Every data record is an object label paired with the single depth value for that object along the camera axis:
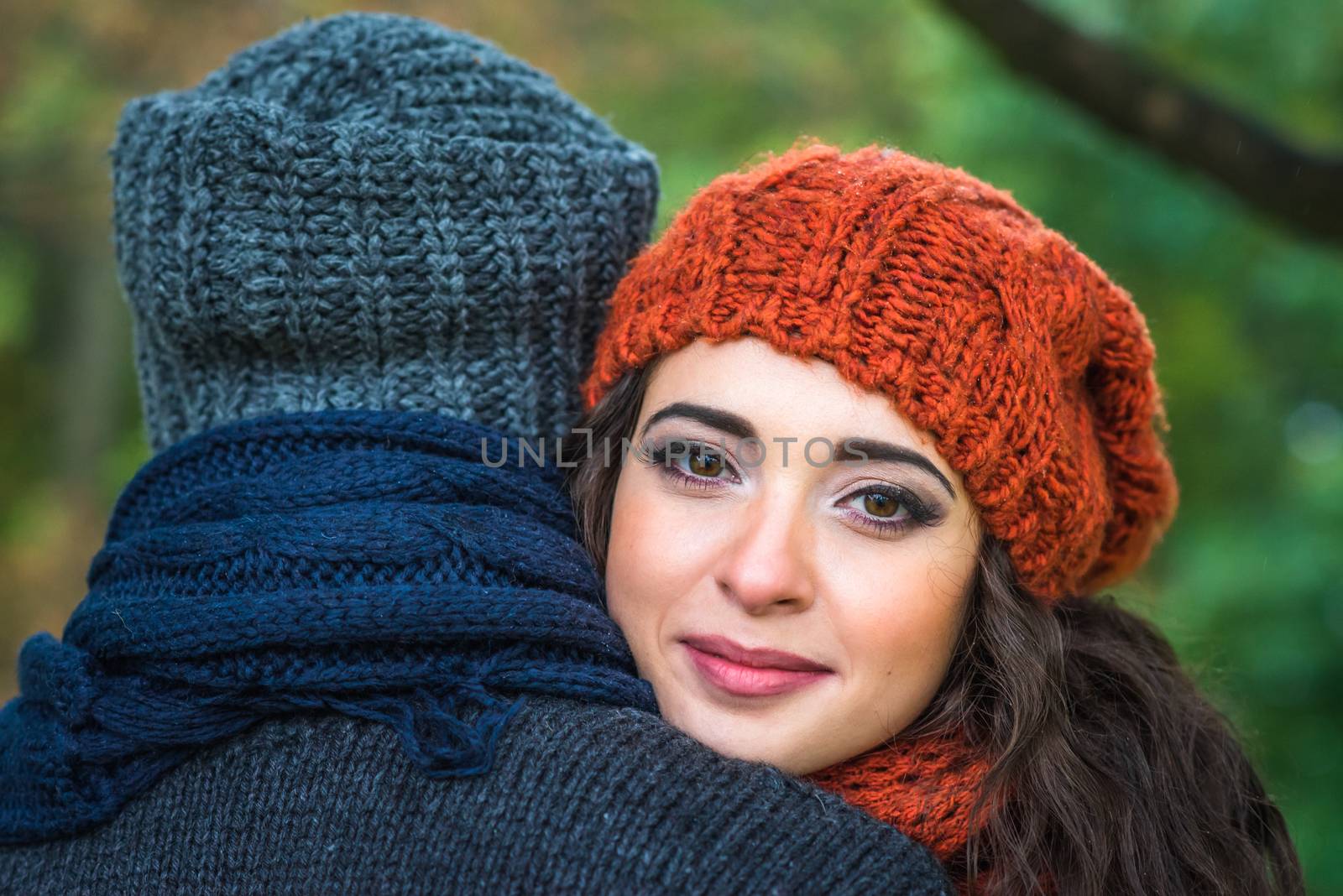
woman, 2.17
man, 2.03
